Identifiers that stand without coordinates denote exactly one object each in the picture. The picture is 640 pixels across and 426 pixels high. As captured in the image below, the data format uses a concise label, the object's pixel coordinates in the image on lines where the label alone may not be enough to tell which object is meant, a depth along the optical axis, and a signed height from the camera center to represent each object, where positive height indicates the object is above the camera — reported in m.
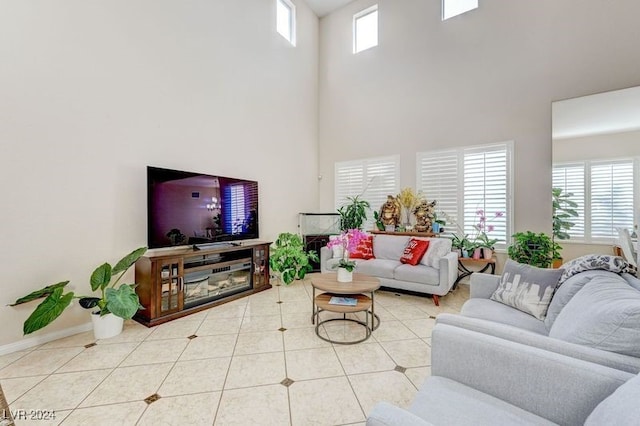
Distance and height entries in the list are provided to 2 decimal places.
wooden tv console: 2.81 -0.82
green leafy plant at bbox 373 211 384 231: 4.86 -0.21
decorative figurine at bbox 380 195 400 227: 4.72 -0.04
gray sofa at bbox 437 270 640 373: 1.07 -0.56
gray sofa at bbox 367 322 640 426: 0.96 -0.71
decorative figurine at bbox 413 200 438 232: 4.41 -0.09
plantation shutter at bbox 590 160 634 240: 3.21 +0.16
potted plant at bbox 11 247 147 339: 2.20 -0.81
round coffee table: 2.51 -0.90
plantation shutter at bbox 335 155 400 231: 5.12 +0.61
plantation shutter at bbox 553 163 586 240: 3.54 +0.32
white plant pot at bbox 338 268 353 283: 2.83 -0.69
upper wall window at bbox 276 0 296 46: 5.14 +3.81
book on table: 2.57 -0.89
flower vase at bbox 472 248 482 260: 4.08 -0.67
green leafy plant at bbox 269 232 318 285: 4.31 -0.79
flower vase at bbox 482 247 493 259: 4.02 -0.63
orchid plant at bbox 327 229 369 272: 2.82 -0.34
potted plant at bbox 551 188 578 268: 3.62 -0.07
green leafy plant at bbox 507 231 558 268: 3.55 -0.54
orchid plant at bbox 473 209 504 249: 4.11 -0.28
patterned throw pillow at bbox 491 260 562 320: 1.94 -0.61
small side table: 4.01 -0.87
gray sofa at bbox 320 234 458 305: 3.43 -0.79
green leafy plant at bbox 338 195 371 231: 5.18 -0.08
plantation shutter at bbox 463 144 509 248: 4.11 +0.35
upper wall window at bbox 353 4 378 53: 5.43 +3.80
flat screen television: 3.02 +0.04
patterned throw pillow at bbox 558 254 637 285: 1.68 -0.37
